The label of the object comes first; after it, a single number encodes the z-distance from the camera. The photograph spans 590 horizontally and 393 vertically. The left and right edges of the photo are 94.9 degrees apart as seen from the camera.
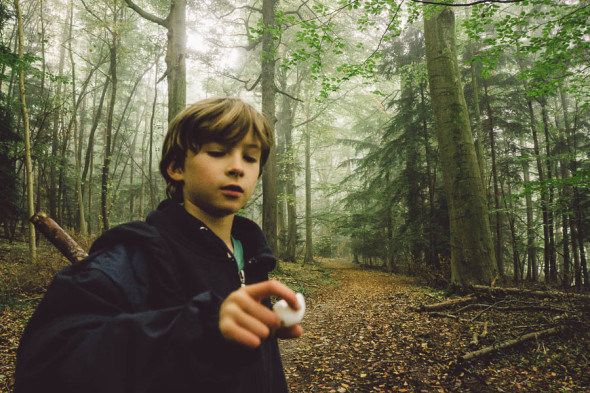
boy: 0.70
